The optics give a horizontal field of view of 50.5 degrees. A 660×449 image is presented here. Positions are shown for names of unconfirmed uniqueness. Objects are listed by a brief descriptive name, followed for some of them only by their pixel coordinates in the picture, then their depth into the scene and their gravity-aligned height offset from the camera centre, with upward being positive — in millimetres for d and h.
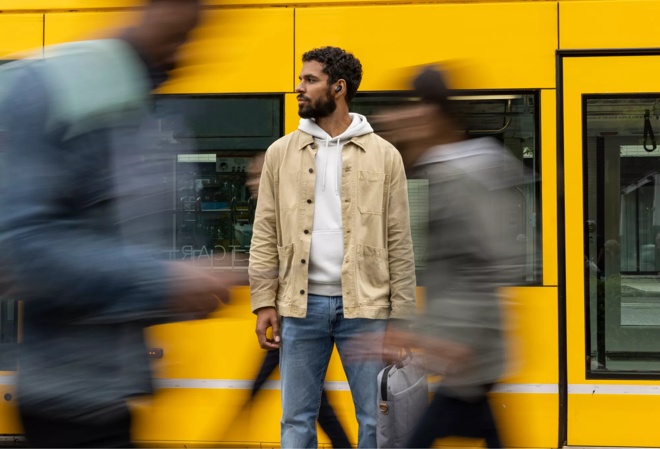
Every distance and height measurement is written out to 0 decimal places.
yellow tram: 3578 +441
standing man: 2412 +0
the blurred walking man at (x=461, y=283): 2449 -127
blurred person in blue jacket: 1255 +34
